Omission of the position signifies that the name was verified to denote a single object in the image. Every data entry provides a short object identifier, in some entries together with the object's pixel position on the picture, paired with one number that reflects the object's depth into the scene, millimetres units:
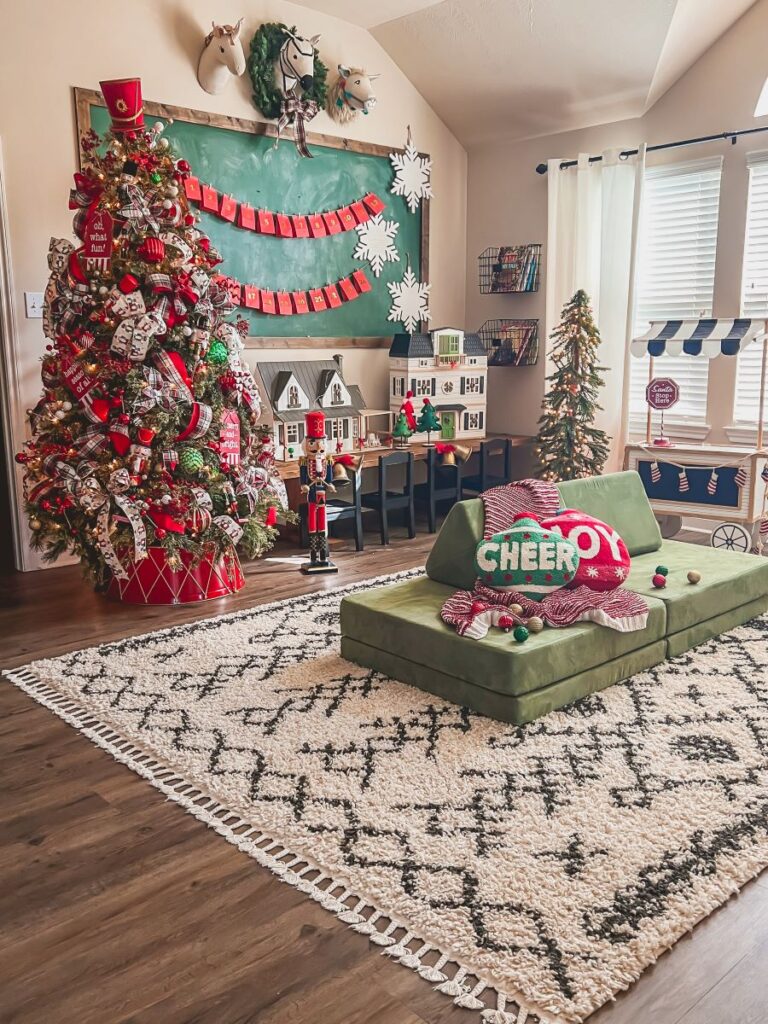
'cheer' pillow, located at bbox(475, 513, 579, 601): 3301
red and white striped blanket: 3109
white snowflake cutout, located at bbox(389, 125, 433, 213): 6387
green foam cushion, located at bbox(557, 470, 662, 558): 3957
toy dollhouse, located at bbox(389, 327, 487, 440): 6152
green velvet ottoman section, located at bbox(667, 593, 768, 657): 3553
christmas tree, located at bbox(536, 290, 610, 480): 5918
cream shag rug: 1937
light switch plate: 4715
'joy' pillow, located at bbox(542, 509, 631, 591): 3422
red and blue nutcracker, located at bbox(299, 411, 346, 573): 4809
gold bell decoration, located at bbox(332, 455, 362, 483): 5367
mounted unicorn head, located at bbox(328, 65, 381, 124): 5797
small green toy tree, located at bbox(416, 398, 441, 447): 6043
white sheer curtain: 5980
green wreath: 5352
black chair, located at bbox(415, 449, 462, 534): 5984
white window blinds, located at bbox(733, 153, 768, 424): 5488
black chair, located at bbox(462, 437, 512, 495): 6336
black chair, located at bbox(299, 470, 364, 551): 5406
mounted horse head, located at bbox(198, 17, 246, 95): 5035
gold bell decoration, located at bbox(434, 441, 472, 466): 5961
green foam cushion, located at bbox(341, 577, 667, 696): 2914
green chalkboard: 5305
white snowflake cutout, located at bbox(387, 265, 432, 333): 6516
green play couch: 2959
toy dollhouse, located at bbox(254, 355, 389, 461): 5422
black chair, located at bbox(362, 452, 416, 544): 5594
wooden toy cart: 5109
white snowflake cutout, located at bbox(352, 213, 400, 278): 6230
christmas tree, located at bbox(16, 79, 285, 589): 3973
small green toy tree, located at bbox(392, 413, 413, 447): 5922
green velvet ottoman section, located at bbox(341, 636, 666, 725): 2945
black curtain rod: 5465
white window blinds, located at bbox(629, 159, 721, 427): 5758
